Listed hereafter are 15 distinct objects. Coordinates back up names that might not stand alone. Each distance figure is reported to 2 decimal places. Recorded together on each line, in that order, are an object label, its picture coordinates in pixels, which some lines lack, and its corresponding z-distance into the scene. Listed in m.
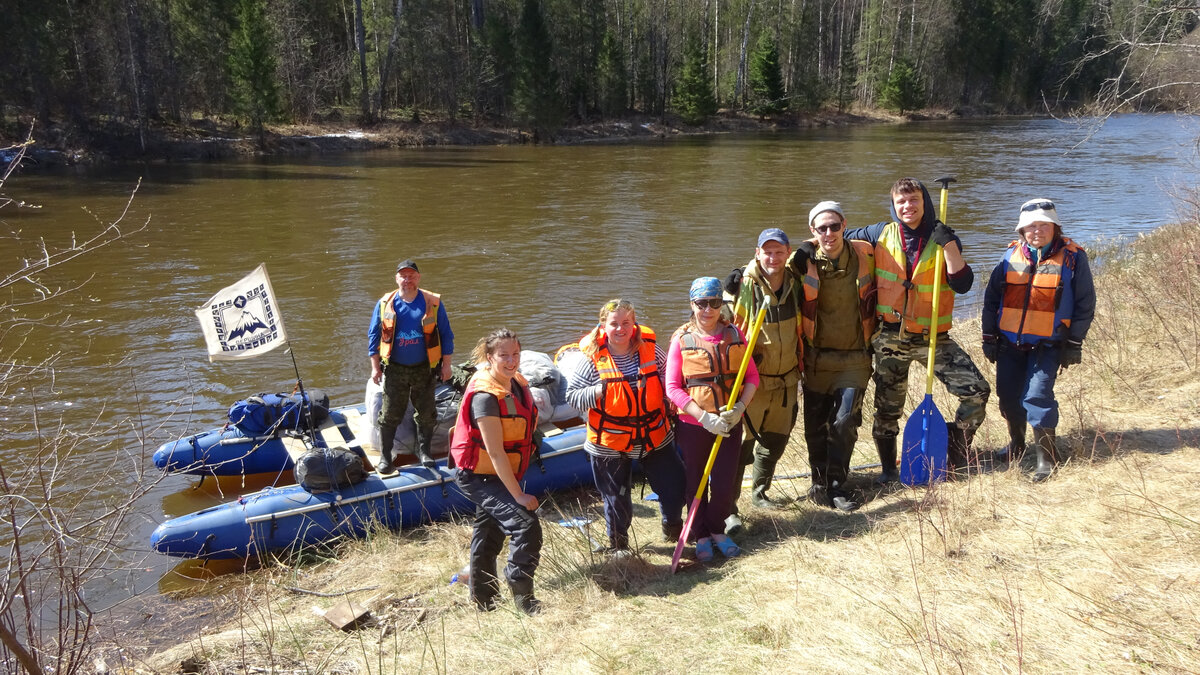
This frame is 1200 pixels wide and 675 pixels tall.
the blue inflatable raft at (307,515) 5.98
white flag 6.21
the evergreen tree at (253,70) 32.62
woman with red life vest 4.14
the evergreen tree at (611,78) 45.16
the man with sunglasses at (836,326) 4.53
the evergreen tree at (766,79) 48.72
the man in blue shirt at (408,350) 6.08
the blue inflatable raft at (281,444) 6.81
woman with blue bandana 4.26
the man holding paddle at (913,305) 4.60
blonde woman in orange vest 4.34
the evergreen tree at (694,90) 45.38
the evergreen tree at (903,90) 52.88
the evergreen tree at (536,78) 40.09
